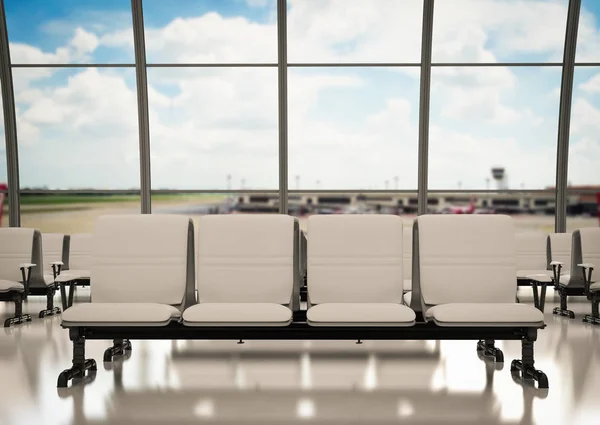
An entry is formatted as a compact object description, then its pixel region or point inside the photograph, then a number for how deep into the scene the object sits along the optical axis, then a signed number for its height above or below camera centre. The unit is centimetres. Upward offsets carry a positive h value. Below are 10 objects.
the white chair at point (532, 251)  691 -94
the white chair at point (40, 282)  556 -106
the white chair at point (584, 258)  546 -83
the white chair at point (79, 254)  690 -93
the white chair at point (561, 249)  664 -88
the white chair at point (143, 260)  354 -52
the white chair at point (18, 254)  550 -73
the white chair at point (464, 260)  350 -53
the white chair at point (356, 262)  353 -54
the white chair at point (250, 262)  355 -54
